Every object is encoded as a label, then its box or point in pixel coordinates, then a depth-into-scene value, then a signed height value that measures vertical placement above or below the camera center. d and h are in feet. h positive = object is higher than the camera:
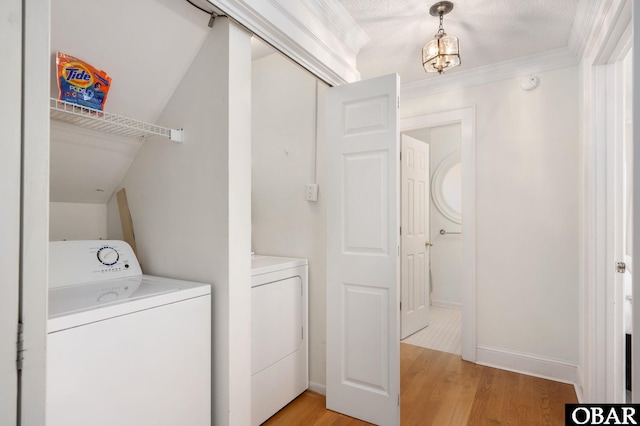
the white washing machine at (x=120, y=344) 3.46 -1.50
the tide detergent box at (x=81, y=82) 4.13 +1.65
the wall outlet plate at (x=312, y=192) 7.50 +0.50
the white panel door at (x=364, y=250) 6.37 -0.70
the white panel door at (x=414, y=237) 11.10 -0.79
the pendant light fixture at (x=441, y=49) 6.28 +3.09
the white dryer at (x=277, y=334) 6.30 -2.41
